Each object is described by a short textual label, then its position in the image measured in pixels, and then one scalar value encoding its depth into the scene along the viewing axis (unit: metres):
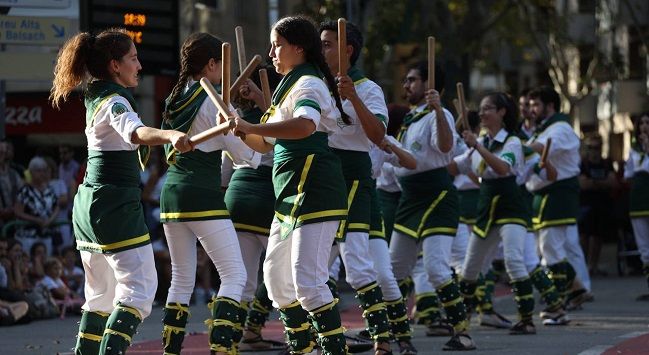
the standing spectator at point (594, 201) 23.62
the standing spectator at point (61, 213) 17.09
